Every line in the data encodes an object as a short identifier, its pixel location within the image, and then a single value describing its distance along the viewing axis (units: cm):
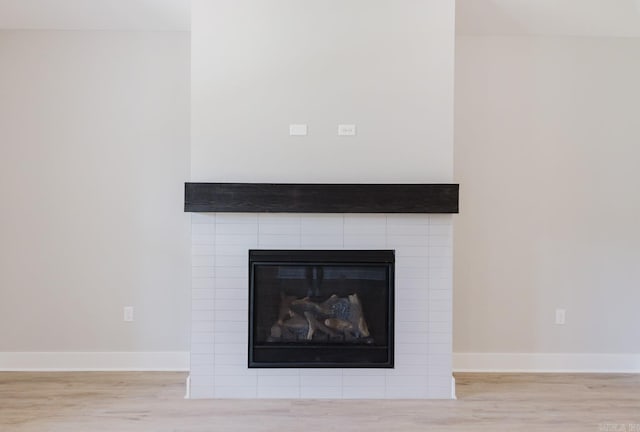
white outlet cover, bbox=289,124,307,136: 281
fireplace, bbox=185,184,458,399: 278
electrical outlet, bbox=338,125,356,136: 282
